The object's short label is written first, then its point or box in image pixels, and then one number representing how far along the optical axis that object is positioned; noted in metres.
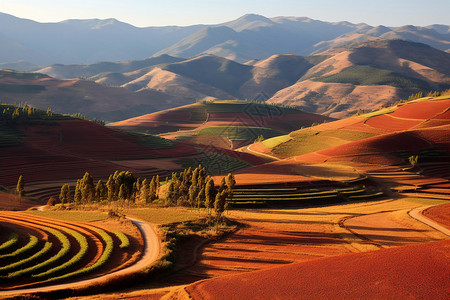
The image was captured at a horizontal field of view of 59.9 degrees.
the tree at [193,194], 84.38
